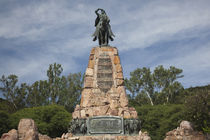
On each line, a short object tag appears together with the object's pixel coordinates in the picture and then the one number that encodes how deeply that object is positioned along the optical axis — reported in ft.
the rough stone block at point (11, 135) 47.57
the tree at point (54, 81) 119.30
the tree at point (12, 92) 118.21
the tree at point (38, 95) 119.75
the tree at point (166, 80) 115.34
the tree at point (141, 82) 119.65
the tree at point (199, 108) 55.05
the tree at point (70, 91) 121.60
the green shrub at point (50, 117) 93.40
